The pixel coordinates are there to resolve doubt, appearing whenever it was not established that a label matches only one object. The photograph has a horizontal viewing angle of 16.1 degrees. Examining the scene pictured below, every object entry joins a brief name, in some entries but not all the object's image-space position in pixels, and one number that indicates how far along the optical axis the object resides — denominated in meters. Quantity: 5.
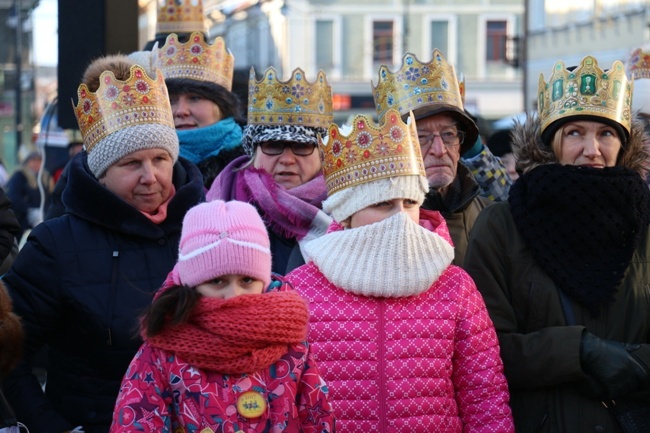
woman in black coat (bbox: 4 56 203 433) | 8.13
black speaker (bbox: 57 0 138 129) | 12.66
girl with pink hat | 6.84
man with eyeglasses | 9.75
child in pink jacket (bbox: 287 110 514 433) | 7.64
